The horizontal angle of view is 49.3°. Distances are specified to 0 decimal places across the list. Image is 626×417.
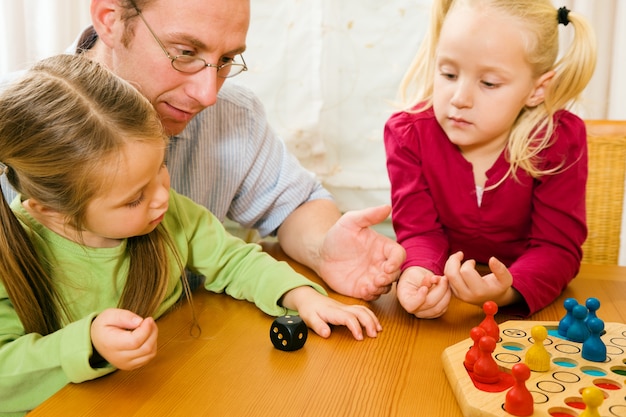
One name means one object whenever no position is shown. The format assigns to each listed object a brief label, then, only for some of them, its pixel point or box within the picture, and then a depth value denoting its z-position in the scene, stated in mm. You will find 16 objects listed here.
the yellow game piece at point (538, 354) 875
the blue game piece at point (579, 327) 968
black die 956
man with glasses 1193
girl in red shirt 1208
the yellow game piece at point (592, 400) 714
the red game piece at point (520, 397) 763
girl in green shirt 876
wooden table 815
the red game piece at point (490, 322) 962
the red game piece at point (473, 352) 874
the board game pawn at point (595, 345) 909
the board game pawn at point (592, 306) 1006
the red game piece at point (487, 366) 843
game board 786
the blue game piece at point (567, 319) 1001
